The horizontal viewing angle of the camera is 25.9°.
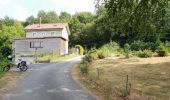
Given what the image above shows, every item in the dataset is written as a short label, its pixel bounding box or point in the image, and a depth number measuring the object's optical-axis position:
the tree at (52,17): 128.00
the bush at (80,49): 71.50
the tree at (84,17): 105.44
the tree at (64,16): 142.34
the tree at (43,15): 127.81
